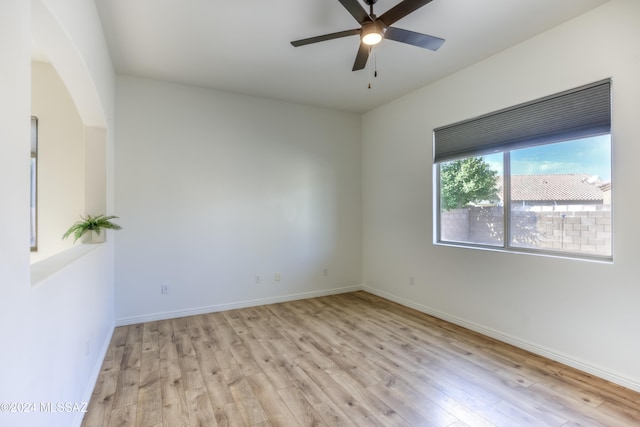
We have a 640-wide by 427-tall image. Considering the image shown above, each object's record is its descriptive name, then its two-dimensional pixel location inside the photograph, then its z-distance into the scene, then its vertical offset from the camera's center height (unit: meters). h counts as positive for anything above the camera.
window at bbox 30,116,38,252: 3.57 +0.47
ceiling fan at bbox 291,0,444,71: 1.96 +1.32
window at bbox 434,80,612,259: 2.59 +0.37
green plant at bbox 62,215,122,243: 2.69 -0.10
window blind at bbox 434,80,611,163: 2.54 +0.87
